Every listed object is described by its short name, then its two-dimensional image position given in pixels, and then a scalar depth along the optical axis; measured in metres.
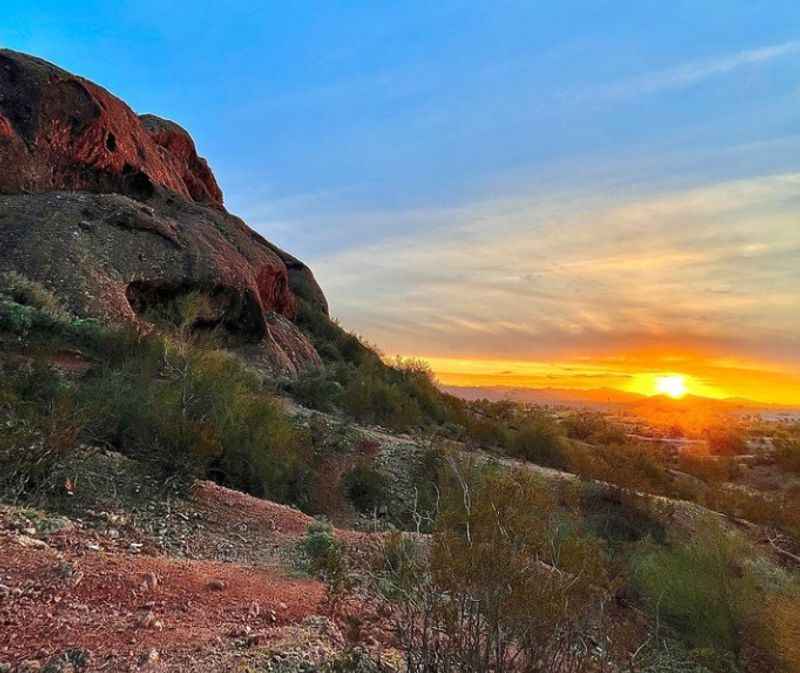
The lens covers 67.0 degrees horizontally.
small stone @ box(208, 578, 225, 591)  4.95
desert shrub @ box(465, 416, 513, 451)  20.00
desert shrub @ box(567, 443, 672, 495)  17.14
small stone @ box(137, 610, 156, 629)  4.02
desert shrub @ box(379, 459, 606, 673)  3.36
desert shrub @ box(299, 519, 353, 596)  5.16
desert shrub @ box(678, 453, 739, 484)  23.19
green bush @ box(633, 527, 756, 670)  6.57
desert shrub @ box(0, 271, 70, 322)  13.54
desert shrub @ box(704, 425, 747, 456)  32.97
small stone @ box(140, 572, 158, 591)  4.59
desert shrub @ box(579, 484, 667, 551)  12.00
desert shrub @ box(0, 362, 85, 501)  6.09
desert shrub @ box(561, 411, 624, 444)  28.92
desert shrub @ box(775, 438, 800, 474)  24.78
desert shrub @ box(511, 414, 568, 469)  19.75
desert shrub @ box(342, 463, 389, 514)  11.36
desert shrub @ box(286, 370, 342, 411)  17.34
